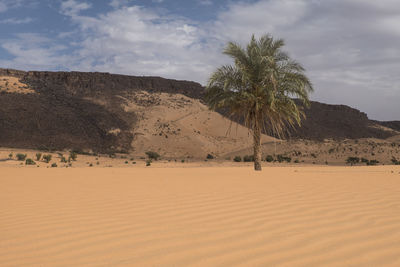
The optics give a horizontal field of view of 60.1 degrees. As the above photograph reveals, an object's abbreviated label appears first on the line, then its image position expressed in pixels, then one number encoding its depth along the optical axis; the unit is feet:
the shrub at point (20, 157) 68.80
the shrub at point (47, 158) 67.43
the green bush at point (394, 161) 90.37
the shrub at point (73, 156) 76.28
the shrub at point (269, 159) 90.87
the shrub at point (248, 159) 94.38
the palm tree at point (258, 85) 46.39
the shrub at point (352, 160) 95.31
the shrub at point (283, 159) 93.46
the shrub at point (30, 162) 61.94
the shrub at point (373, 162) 92.82
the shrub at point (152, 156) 97.38
